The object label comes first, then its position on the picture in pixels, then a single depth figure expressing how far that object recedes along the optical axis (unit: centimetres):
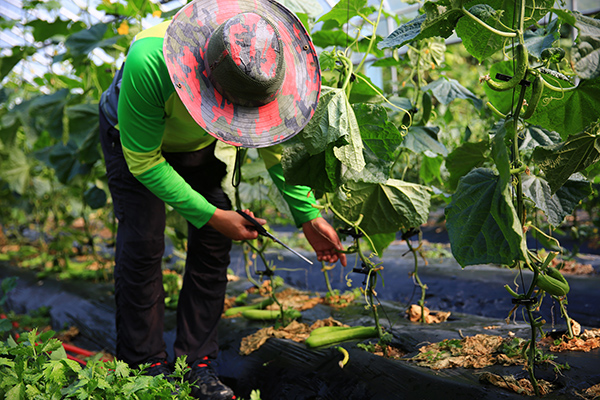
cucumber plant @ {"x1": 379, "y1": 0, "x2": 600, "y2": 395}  122
